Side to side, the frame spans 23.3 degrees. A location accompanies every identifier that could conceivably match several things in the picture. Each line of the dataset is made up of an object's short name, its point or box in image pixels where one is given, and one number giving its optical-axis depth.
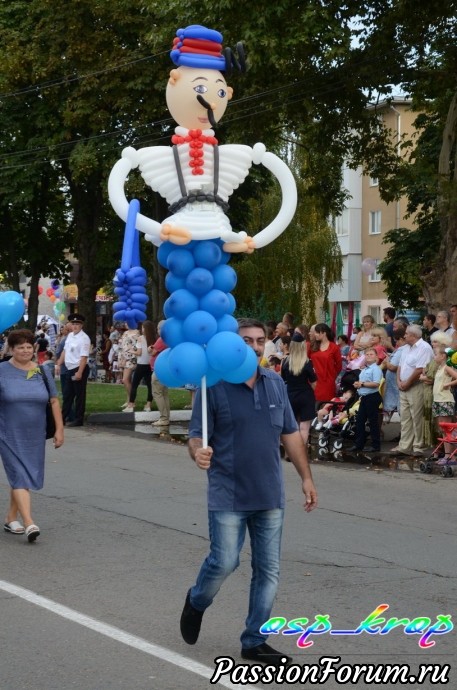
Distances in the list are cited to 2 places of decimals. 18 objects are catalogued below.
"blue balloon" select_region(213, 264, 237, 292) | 6.23
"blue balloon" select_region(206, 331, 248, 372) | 5.75
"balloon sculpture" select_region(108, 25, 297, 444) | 5.90
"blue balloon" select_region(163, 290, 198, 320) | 6.06
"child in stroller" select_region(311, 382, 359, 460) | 16.50
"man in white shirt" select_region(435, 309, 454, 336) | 16.27
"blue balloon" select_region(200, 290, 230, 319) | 6.09
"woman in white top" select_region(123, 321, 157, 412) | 21.20
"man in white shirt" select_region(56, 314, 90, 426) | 19.03
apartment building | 56.72
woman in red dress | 16.70
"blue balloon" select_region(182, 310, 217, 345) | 5.97
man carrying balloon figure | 5.80
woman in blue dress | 9.52
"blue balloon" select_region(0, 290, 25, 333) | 9.44
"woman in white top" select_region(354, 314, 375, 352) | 16.83
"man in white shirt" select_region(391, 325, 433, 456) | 15.55
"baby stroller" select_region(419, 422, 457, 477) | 13.83
